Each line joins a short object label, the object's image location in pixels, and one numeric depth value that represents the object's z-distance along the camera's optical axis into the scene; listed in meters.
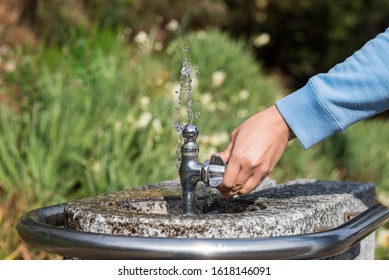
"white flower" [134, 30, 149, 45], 8.72
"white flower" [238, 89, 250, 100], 8.91
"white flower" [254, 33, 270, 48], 10.01
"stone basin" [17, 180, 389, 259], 2.47
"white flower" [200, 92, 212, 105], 7.82
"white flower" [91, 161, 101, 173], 5.59
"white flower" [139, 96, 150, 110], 6.71
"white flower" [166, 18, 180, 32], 8.32
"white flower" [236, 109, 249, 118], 8.17
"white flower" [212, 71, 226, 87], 8.68
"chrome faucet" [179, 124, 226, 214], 3.09
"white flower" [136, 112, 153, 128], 6.13
